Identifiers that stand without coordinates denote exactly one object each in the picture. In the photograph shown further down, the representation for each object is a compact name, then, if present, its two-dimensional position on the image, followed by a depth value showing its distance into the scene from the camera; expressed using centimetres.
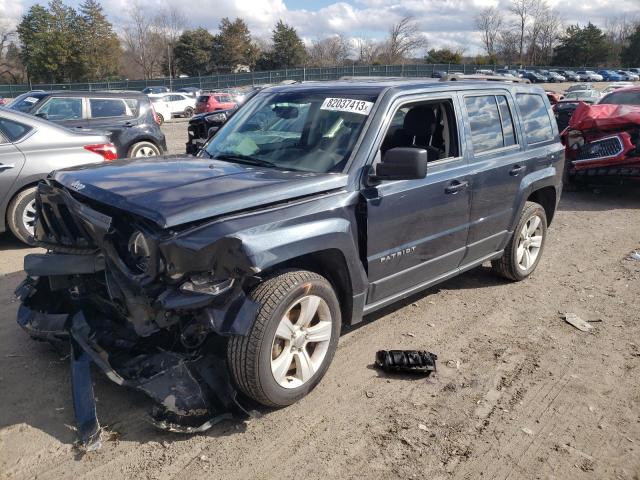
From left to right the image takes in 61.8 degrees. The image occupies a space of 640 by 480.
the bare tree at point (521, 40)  9062
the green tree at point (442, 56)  6975
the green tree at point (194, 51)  6762
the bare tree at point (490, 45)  9281
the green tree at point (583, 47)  8175
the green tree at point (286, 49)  6788
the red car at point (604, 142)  866
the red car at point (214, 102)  2708
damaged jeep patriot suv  288
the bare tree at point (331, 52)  8031
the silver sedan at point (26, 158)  605
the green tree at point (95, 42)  5650
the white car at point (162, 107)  2959
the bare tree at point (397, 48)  7281
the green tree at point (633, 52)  8156
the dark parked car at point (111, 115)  1032
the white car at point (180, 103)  3161
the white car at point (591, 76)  6228
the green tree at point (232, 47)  6844
